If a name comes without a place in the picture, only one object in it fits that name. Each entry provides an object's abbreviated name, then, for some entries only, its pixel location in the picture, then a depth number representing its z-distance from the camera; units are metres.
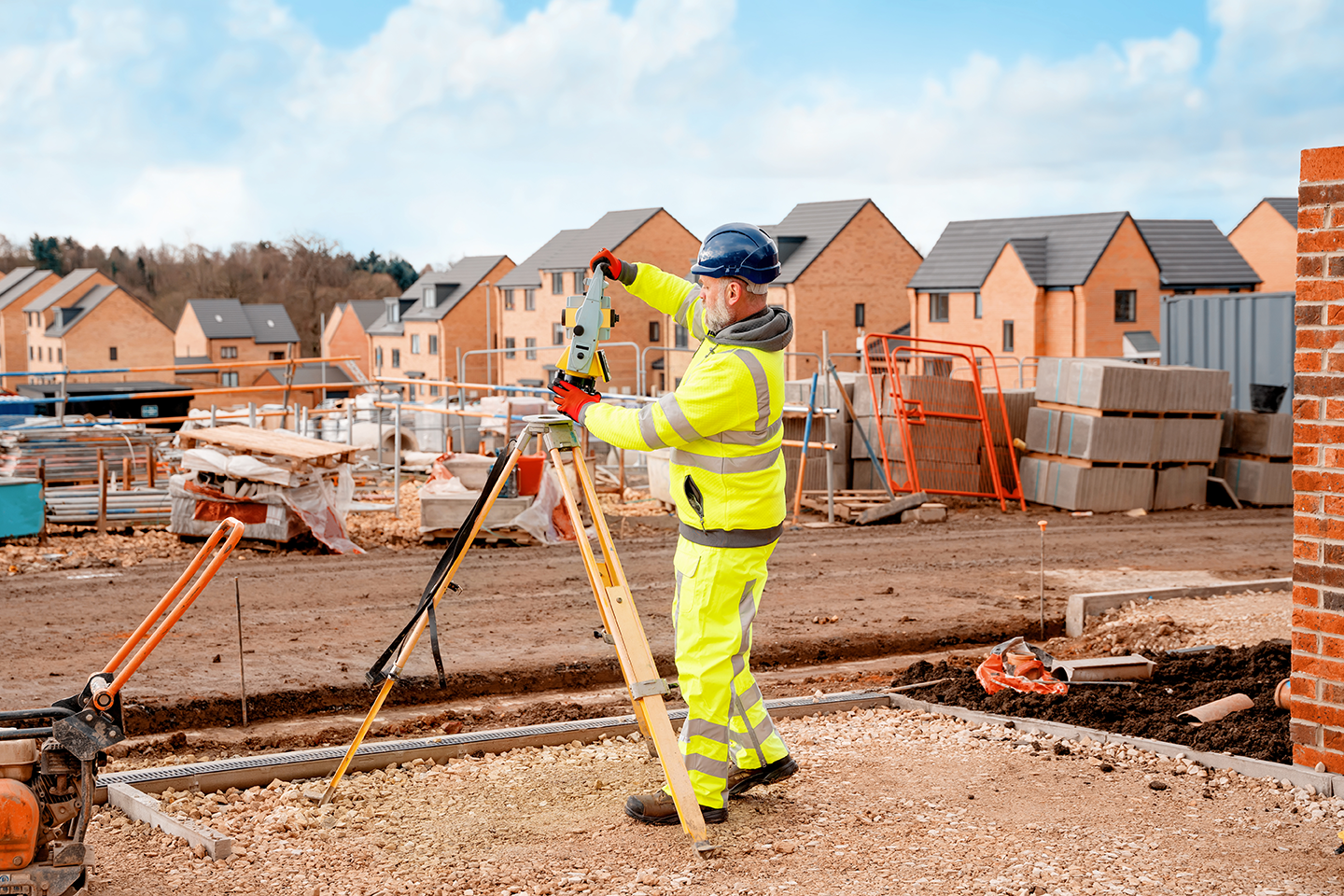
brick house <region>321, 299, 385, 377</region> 78.12
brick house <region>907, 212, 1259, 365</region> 43.03
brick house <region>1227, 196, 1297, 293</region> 52.47
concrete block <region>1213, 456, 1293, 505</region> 18.14
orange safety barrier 17.27
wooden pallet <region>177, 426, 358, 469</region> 12.88
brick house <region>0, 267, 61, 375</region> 81.50
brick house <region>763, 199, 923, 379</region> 50.75
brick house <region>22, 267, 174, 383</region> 71.44
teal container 13.38
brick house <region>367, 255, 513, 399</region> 66.12
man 4.53
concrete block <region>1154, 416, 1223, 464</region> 17.59
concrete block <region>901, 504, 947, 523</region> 16.11
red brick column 5.14
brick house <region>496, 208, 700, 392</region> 55.47
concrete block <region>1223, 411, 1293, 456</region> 18.00
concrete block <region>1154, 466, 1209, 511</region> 17.77
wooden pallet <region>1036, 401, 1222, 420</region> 16.97
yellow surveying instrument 4.52
